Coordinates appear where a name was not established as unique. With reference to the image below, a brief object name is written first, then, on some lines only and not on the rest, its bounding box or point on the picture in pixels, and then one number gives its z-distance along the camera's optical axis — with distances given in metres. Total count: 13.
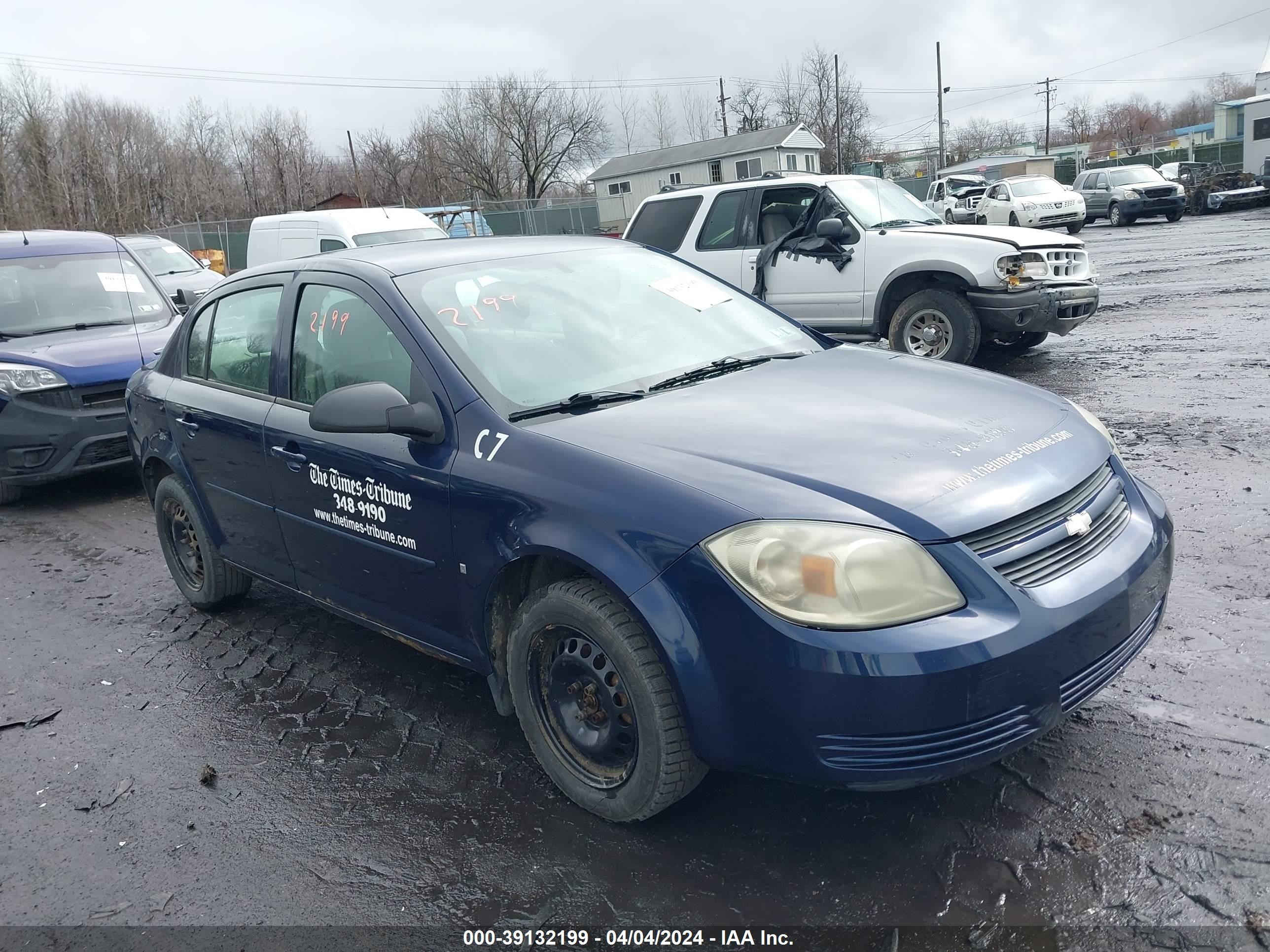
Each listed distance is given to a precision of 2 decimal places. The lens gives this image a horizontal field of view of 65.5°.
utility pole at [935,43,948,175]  56.81
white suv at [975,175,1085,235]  26.97
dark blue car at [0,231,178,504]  7.15
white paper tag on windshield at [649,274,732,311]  3.96
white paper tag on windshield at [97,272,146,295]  8.47
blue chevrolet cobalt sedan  2.39
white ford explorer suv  8.44
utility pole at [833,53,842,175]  65.25
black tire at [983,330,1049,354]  9.78
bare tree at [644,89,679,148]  71.81
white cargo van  13.25
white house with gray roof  59.06
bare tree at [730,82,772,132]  73.50
